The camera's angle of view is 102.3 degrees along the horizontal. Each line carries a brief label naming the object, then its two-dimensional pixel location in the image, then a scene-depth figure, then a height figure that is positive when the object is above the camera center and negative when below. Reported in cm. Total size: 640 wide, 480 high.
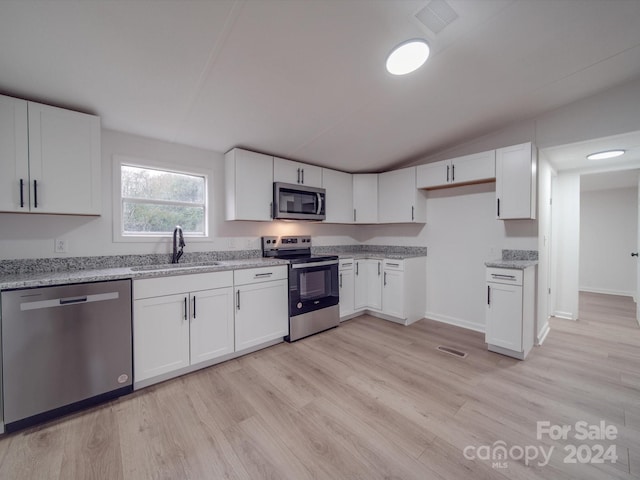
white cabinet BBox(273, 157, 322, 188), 332 +87
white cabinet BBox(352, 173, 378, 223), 415 +63
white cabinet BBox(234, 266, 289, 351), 264 -75
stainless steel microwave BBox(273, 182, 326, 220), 324 +47
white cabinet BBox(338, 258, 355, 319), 365 -72
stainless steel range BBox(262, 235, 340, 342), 304 -64
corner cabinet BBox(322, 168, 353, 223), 390 +65
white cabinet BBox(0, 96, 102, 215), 183 +59
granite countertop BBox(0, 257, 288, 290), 167 -29
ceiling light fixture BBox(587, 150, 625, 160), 296 +97
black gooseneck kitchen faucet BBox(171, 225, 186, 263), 261 -7
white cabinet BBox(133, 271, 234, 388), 209 -76
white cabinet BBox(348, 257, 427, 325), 360 -76
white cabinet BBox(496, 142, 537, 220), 276 +60
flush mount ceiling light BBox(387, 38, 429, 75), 180 +132
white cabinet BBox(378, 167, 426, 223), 375 +58
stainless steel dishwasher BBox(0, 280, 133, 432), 164 -78
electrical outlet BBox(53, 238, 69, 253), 219 -8
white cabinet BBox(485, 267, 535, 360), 259 -78
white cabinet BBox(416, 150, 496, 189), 306 +84
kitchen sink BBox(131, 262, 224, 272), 237 -29
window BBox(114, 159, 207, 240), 257 +38
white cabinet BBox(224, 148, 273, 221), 297 +61
